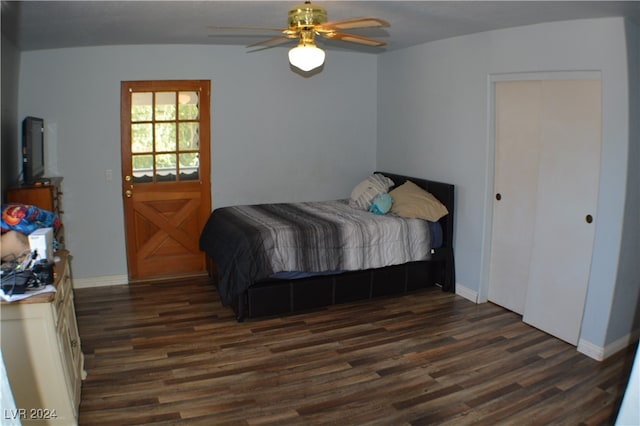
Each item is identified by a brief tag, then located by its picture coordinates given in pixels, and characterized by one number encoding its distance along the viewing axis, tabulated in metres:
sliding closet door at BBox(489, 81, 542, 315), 4.18
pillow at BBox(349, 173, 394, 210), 5.22
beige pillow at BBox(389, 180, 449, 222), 4.77
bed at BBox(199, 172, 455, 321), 4.20
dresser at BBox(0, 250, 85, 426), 2.42
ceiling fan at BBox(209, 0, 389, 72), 2.91
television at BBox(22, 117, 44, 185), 3.88
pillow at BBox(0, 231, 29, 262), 2.70
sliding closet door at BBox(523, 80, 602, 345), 3.66
